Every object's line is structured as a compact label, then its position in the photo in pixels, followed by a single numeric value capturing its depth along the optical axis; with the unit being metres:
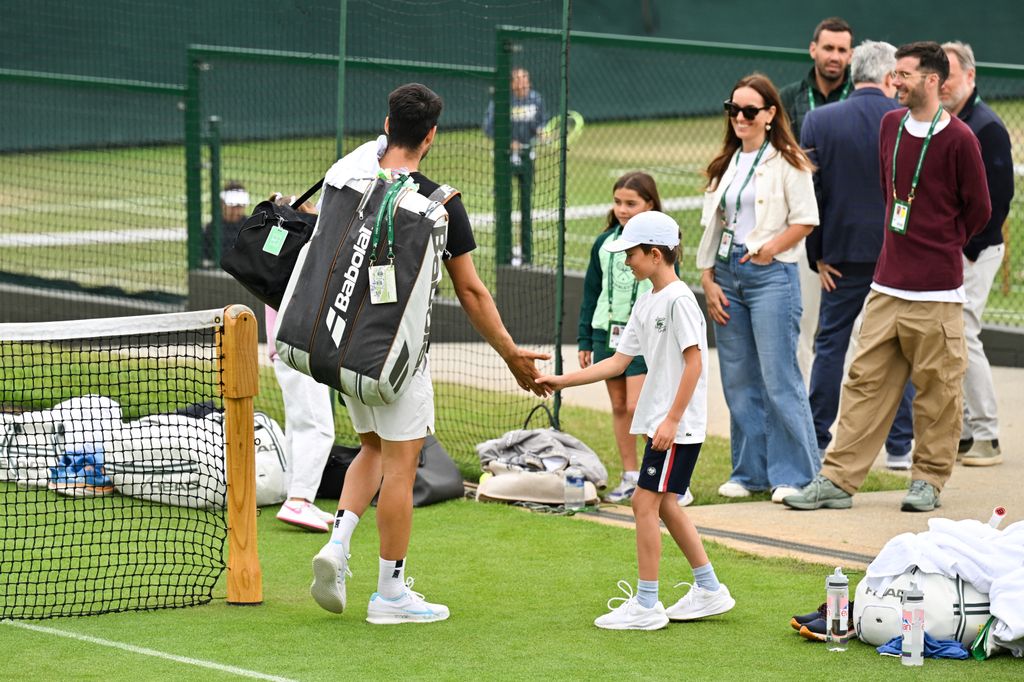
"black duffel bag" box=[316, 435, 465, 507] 16.20
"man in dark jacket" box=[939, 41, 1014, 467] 17.23
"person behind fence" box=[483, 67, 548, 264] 24.05
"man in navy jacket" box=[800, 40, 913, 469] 16.94
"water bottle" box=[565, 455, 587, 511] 16.06
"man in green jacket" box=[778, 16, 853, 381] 17.80
